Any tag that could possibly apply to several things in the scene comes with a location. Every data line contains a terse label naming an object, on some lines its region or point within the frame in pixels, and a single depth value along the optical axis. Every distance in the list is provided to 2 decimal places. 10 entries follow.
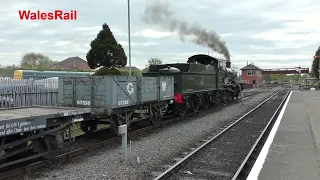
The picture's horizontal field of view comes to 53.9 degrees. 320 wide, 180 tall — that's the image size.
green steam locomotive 14.42
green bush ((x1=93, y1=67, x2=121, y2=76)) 25.60
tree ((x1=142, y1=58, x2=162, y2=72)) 60.81
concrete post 7.27
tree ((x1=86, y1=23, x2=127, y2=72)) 37.09
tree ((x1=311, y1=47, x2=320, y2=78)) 73.89
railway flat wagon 5.75
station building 83.88
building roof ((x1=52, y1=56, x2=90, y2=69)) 93.84
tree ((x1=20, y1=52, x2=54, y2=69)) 65.68
